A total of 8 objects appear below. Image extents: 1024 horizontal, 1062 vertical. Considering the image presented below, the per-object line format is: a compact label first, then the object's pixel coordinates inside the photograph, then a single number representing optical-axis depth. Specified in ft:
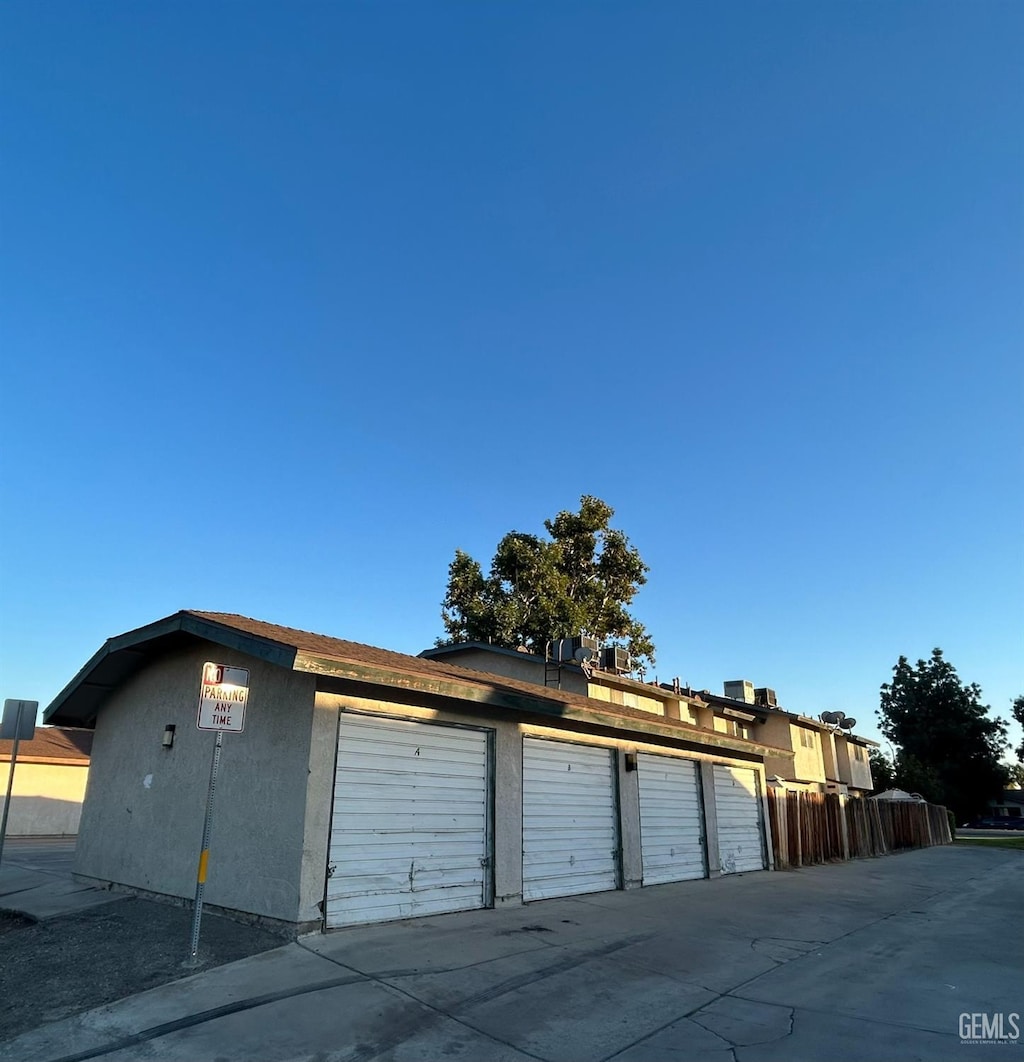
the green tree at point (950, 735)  202.49
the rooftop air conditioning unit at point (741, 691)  111.65
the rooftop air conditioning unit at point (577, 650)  69.92
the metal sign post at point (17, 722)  36.42
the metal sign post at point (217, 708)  21.29
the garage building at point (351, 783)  25.67
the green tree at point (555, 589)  114.01
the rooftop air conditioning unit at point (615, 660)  77.41
